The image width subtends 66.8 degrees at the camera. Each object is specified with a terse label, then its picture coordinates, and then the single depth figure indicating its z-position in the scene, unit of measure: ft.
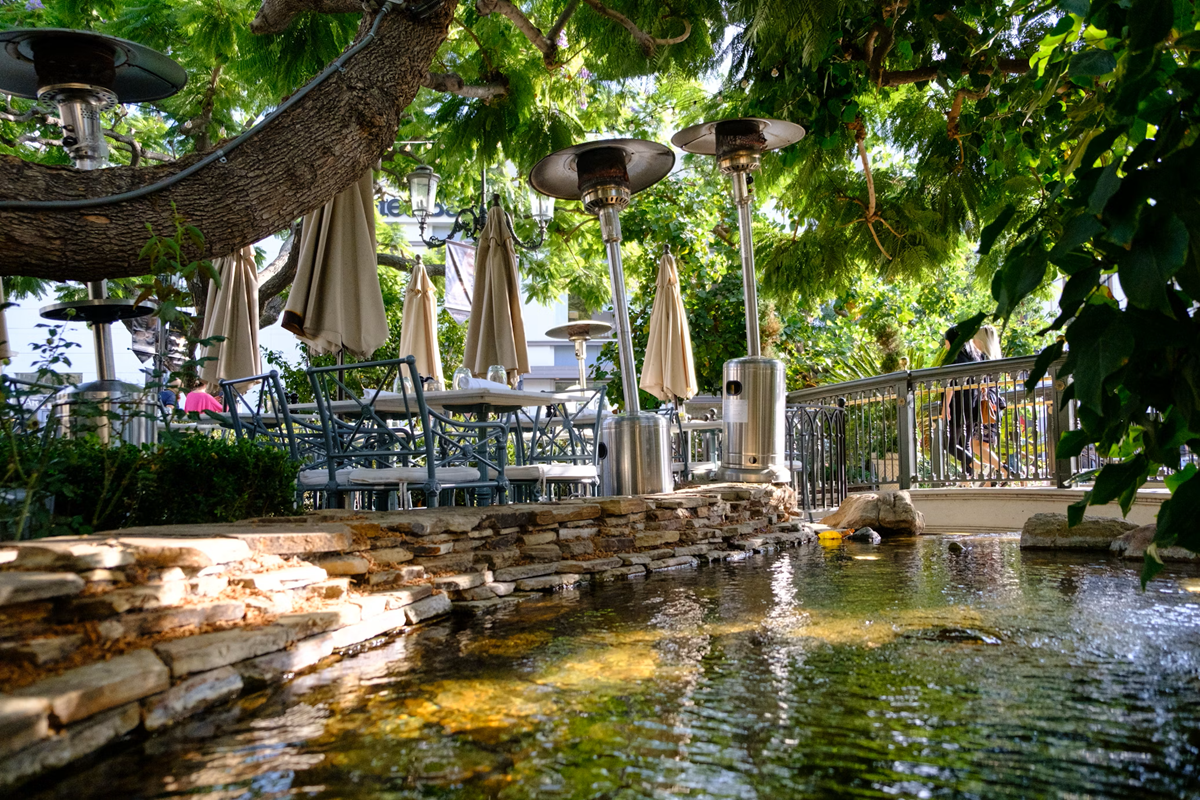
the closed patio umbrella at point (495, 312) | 23.43
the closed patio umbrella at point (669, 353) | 28.99
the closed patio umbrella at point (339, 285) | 18.26
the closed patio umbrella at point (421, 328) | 27.35
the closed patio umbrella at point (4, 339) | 15.67
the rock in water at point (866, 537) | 25.32
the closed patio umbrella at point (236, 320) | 22.75
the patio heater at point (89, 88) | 15.89
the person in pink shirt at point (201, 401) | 25.67
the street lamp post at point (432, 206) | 29.84
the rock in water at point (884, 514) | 26.40
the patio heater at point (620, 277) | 20.97
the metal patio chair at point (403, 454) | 15.74
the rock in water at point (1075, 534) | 21.38
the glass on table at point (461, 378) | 21.73
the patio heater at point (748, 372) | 22.66
